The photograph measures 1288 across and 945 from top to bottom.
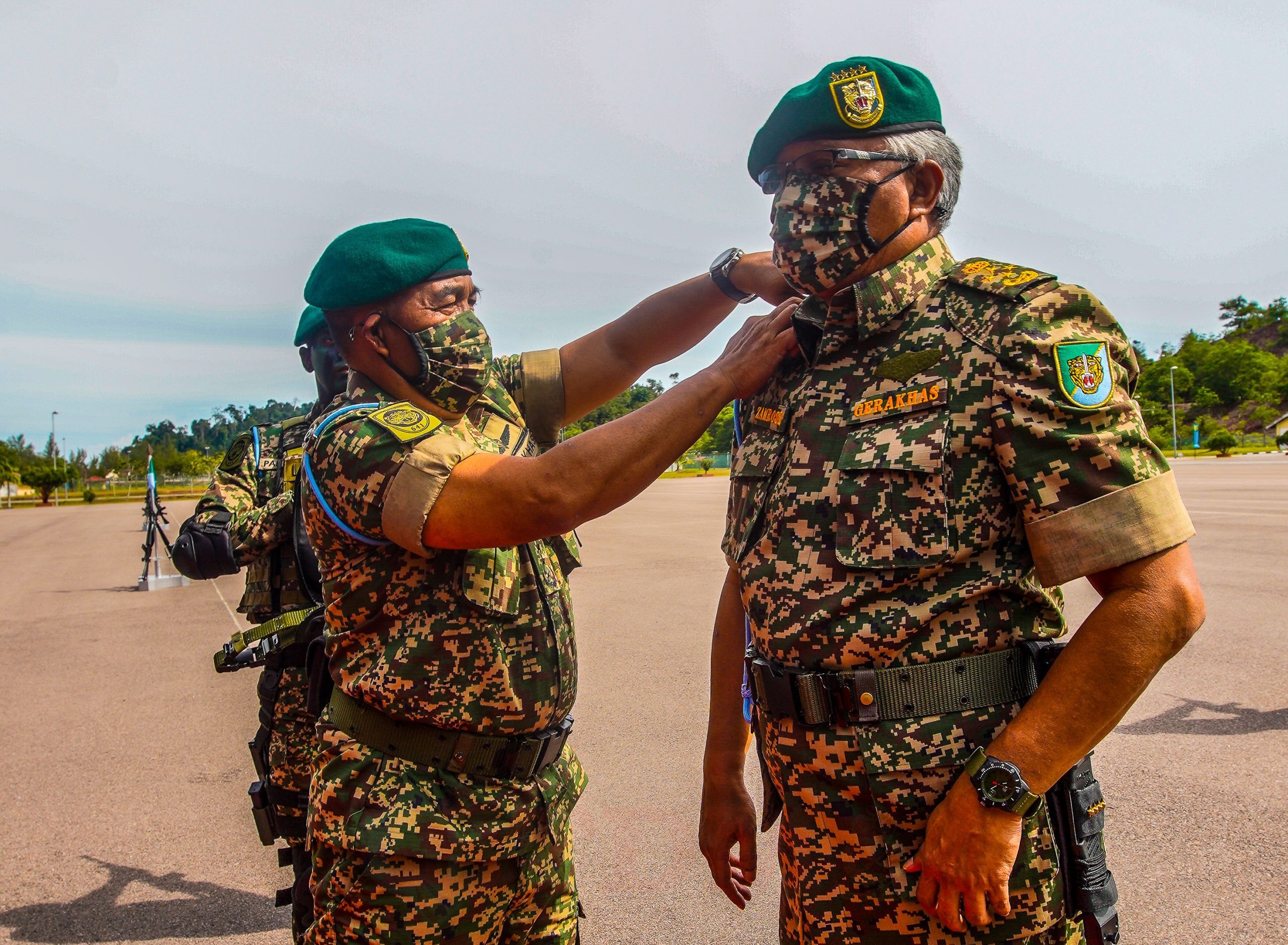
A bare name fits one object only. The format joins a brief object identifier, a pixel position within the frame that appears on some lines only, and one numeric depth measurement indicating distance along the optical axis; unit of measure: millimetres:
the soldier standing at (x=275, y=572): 3557
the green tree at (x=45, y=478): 64688
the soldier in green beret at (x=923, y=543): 1578
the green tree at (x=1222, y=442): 52719
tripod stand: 11836
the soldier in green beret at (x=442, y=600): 2062
